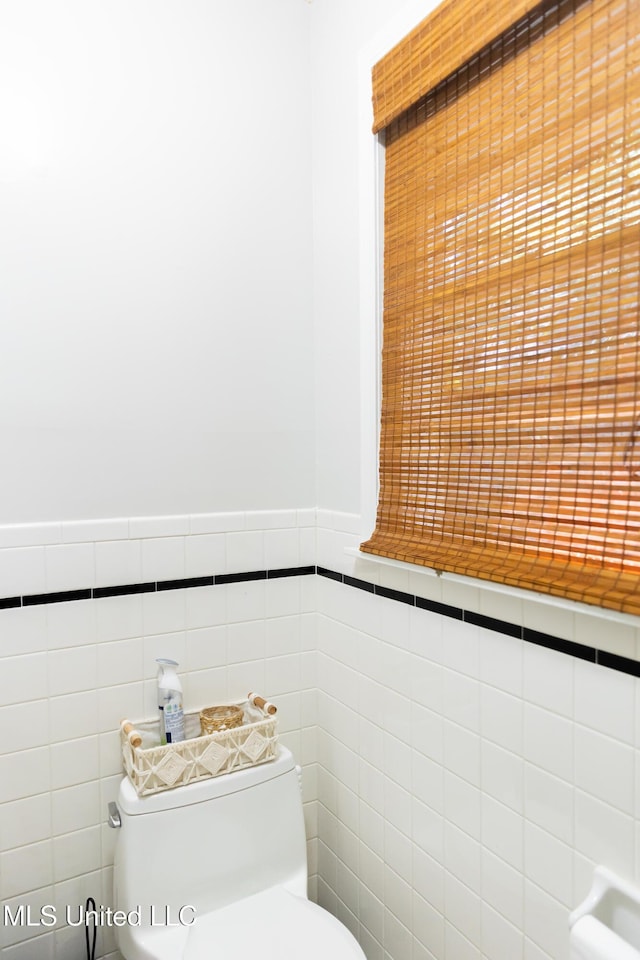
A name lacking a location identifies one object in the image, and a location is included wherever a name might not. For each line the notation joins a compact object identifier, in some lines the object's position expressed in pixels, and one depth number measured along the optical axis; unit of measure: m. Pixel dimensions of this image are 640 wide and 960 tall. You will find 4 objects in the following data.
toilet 1.27
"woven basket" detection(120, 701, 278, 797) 1.36
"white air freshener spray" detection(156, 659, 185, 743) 1.45
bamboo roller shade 0.91
